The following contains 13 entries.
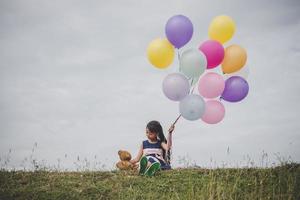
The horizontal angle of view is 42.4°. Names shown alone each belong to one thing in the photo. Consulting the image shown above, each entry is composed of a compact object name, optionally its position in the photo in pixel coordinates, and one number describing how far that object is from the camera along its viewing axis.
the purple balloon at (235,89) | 6.95
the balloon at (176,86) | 6.65
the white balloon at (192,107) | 6.67
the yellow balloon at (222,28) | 6.94
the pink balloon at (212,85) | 6.79
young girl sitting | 7.85
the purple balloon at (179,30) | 6.68
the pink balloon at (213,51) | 6.73
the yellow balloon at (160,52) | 6.80
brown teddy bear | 7.77
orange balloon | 6.91
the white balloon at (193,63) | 6.54
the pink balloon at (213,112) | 6.94
